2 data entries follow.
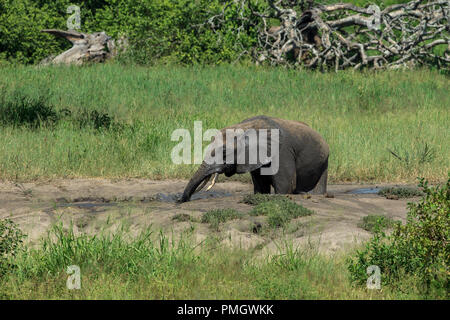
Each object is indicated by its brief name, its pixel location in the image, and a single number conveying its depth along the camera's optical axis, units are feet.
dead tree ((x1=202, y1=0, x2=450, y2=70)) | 141.18
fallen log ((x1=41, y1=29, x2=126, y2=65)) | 148.15
